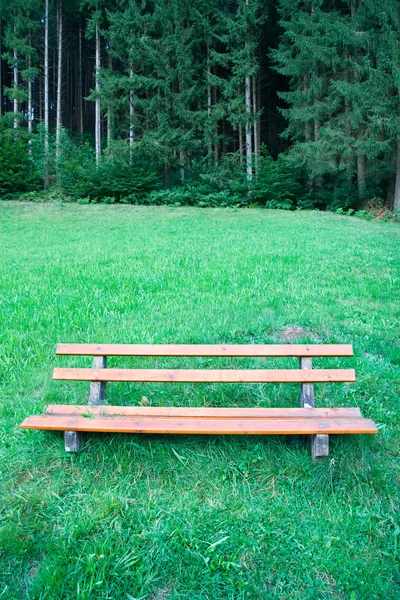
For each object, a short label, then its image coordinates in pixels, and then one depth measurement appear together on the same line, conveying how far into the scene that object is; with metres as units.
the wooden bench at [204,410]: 2.58
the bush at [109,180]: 23.00
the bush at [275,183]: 21.80
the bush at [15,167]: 23.38
